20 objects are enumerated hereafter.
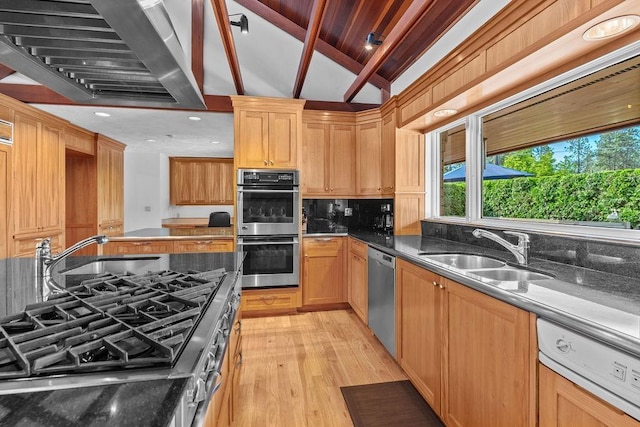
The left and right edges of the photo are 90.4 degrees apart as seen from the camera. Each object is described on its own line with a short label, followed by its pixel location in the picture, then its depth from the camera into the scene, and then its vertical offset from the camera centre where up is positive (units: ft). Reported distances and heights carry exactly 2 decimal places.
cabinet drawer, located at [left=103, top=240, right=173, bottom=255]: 12.35 -1.48
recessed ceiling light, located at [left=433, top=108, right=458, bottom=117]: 8.47 +2.68
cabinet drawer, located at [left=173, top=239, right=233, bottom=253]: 12.50 -1.42
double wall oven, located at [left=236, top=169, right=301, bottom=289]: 11.21 -0.58
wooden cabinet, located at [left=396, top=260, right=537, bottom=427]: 3.84 -2.16
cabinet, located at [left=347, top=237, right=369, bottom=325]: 9.89 -2.31
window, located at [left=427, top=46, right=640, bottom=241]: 5.33 +1.18
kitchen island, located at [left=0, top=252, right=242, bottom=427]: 1.66 -1.09
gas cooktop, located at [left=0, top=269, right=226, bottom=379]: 2.12 -0.99
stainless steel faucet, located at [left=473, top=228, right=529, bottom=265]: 5.77 -0.66
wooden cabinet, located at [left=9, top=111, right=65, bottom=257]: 11.16 +1.06
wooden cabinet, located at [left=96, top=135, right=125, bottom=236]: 16.56 +1.32
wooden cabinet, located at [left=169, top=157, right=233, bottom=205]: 22.11 +2.02
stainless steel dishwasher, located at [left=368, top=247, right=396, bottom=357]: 7.74 -2.30
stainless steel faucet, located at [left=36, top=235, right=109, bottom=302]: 4.31 -0.75
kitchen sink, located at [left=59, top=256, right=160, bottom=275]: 5.63 -1.05
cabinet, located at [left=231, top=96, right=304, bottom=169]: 11.27 +2.81
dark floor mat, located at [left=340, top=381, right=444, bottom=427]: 5.96 -3.95
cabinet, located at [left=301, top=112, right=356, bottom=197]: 12.38 +2.14
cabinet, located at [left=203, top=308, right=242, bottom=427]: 3.08 -2.16
